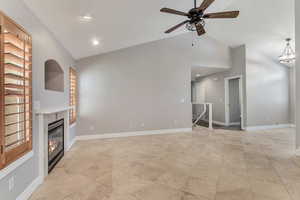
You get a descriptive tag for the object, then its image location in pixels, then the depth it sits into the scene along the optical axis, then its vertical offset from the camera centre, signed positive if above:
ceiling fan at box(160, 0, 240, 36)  2.58 +1.51
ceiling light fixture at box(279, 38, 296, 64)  5.23 +1.63
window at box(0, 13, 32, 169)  1.60 +0.13
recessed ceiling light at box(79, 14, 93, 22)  2.69 +1.50
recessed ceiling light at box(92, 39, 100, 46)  3.89 +1.54
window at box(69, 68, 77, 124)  4.47 +0.24
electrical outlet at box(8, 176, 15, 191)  1.69 -0.91
